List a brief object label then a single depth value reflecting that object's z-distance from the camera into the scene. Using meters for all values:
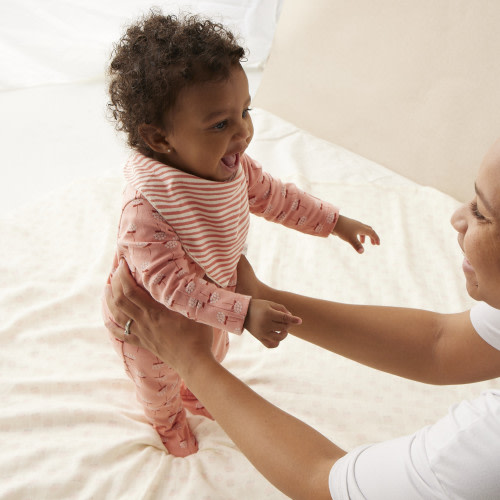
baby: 0.82
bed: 1.04
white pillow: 2.10
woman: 0.68
